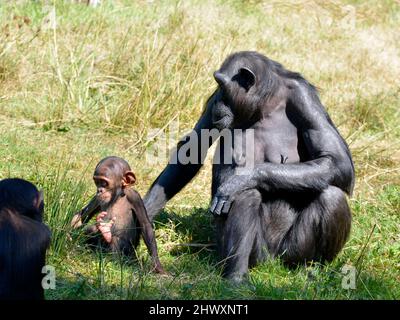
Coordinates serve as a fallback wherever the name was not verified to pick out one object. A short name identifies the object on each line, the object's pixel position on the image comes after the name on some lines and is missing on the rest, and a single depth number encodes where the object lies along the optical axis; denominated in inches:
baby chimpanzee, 491.2
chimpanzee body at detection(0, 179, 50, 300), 361.4
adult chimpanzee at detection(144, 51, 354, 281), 499.5
